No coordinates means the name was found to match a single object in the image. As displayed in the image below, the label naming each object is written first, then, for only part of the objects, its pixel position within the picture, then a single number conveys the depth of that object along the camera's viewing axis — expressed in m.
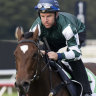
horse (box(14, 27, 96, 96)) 10.82
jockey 11.91
